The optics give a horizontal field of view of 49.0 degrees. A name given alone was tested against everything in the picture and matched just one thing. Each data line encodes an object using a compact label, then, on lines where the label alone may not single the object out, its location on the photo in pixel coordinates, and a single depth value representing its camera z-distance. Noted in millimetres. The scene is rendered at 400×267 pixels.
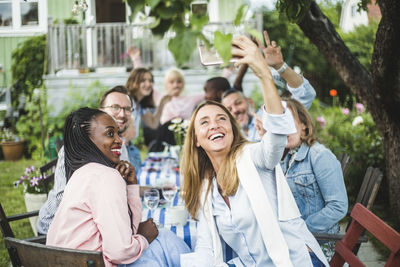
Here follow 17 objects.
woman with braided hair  1888
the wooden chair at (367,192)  2492
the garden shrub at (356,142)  5789
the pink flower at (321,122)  6857
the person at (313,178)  2672
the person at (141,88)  5879
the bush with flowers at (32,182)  4391
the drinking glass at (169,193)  2941
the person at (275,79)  2938
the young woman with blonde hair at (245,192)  1916
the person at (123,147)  2525
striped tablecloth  2541
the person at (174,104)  6613
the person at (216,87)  5094
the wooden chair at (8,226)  2461
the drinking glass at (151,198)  2727
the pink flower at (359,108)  7500
